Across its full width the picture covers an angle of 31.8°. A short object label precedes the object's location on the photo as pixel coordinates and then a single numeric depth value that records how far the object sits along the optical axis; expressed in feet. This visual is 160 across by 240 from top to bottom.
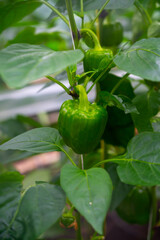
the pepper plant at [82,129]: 1.20
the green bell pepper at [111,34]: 2.52
